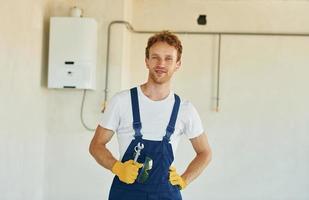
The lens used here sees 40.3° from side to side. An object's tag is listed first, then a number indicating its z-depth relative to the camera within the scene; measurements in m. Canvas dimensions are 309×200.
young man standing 1.89
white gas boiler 3.95
